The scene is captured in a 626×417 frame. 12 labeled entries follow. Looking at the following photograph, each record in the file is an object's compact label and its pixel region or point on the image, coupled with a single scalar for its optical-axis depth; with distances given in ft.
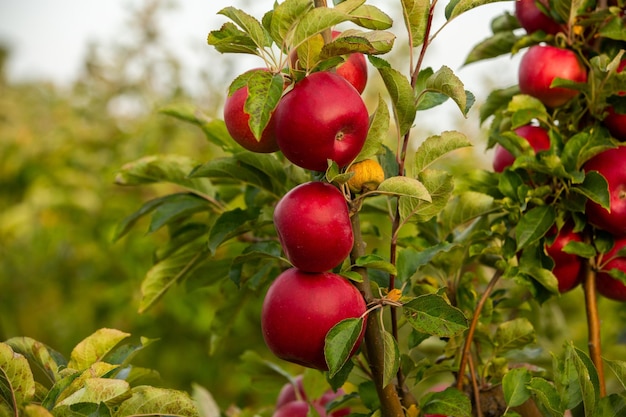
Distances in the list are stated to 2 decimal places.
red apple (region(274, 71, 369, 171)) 4.05
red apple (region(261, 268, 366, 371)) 4.13
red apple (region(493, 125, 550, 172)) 4.82
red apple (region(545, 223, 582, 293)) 4.72
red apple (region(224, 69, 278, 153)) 4.31
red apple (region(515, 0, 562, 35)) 4.92
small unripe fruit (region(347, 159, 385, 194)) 4.18
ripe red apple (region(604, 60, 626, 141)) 4.73
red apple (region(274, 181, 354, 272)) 4.08
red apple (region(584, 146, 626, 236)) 4.60
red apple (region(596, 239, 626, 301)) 4.73
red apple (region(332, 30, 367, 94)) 4.34
